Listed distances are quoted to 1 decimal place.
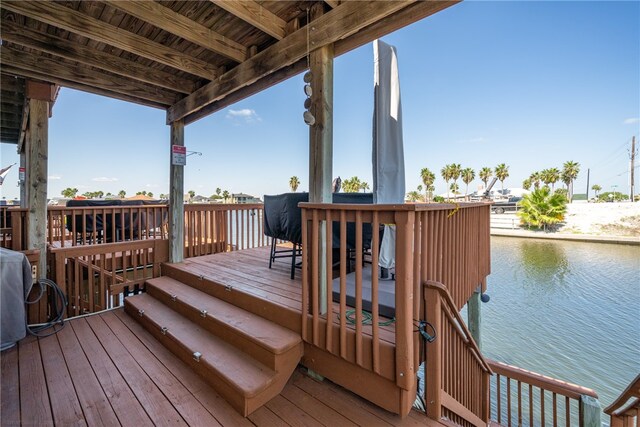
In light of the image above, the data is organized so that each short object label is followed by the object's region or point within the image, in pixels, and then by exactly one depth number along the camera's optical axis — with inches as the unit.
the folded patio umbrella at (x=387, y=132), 94.5
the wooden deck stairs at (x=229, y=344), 67.0
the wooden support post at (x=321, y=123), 82.2
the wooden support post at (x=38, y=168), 120.7
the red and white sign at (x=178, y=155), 148.3
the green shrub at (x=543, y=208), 658.2
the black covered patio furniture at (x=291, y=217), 117.6
